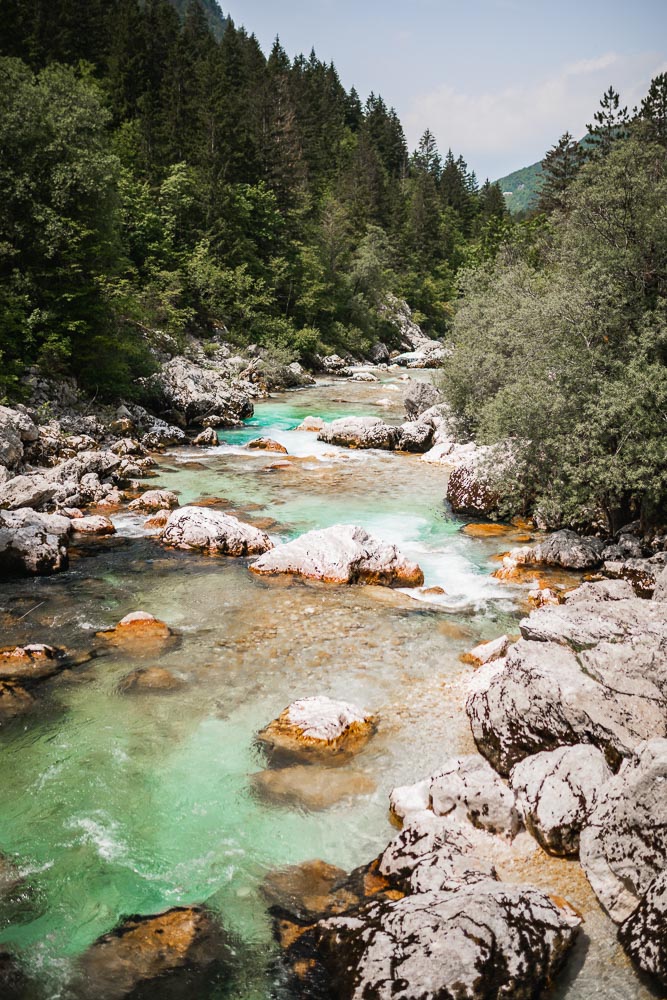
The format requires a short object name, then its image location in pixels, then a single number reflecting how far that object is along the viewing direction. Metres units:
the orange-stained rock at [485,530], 16.27
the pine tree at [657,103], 24.14
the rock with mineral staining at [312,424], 29.16
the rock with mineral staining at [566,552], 13.77
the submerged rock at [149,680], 9.02
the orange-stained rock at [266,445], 25.29
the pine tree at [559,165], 54.04
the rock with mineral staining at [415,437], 26.03
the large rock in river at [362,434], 26.27
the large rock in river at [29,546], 12.95
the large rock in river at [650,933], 4.68
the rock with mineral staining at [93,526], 15.45
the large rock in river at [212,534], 14.52
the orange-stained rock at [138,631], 10.37
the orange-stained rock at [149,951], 4.81
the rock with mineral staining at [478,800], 6.23
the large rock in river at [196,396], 28.99
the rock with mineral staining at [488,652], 9.81
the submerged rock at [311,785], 6.95
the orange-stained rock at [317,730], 7.74
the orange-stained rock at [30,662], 9.21
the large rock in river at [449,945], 4.43
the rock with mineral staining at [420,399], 31.33
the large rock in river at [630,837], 5.27
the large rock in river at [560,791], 6.00
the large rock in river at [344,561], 13.06
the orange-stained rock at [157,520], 16.16
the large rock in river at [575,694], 6.79
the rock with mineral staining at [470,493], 17.42
